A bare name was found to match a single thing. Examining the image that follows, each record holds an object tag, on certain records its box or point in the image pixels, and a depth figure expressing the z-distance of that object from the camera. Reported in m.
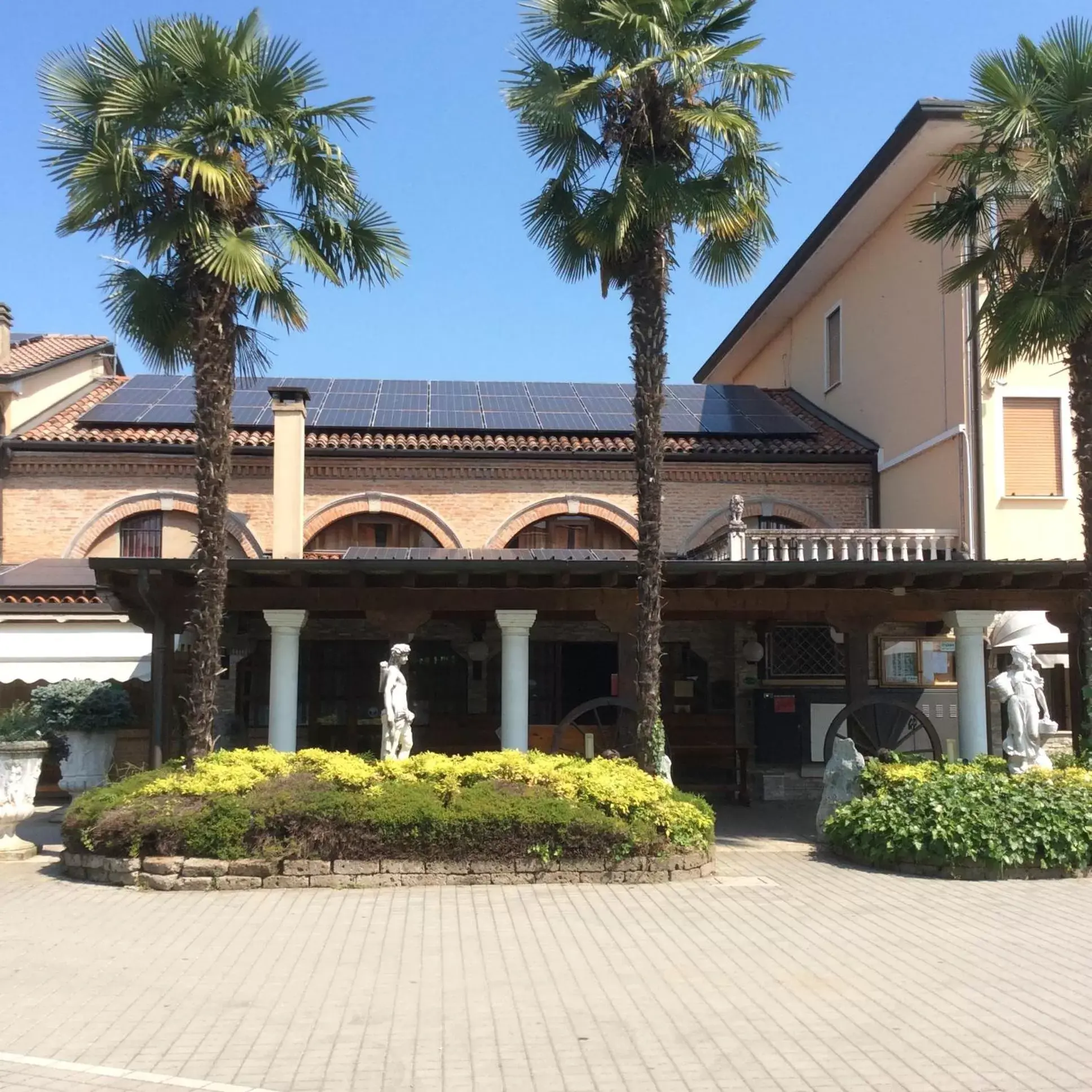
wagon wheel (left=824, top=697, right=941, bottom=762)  16.66
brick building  14.04
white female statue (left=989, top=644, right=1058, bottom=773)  12.54
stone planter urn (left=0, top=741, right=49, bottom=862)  12.26
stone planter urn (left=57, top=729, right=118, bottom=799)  14.88
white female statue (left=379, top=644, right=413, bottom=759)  12.59
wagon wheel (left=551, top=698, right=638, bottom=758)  13.67
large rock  12.93
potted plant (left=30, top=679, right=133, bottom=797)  14.80
